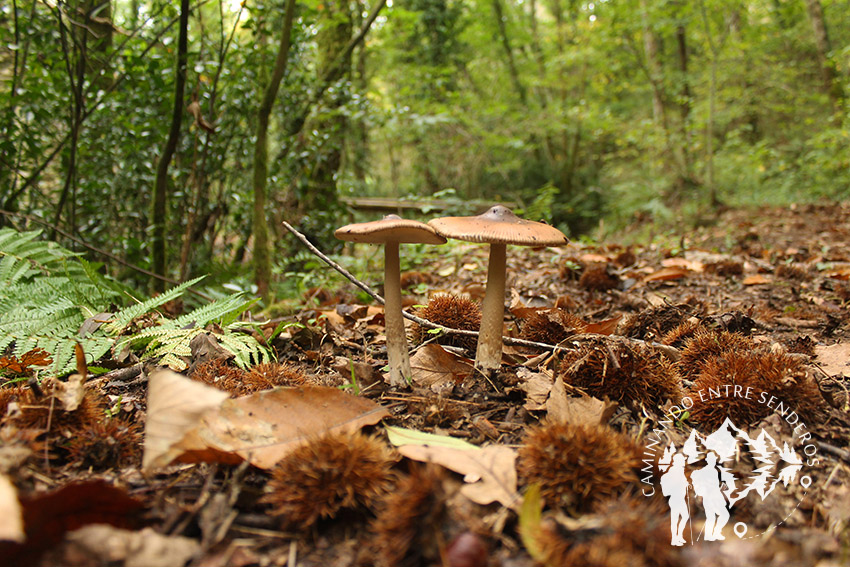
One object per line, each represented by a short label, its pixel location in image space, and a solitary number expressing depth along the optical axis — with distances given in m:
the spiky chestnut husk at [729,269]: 0.79
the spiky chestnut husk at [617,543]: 0.26
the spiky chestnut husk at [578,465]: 0.30
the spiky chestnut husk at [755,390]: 0.37
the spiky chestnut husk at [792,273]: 0.77
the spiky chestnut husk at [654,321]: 0.51
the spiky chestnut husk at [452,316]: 0.50
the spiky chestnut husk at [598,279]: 0.70
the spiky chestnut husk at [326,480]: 0.29
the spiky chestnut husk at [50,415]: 0.33
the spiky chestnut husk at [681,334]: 0.49
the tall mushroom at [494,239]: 0.39
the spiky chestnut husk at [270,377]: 0.41
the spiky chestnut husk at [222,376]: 0.40
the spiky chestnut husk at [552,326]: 0.48
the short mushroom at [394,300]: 0.42
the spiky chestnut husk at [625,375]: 0.40
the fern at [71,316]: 0.46
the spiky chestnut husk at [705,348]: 0.44
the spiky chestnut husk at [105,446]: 0.33
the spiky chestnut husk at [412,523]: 0.27
